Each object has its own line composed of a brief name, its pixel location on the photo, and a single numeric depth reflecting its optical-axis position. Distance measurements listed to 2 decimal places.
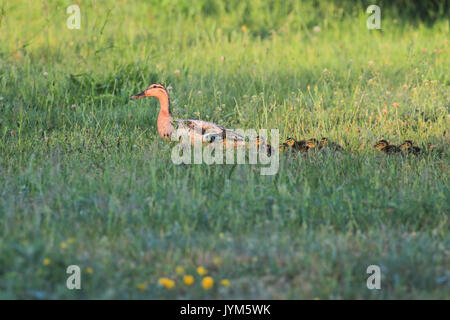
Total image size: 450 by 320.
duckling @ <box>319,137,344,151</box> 13.62
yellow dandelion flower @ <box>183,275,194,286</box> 8.28
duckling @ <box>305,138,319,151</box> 13.40
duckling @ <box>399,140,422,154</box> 13.33
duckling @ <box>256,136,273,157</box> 13.01
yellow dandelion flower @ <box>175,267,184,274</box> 8.47
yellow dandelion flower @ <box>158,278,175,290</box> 8.18
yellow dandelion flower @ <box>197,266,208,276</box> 8.48
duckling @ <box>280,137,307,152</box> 13.41
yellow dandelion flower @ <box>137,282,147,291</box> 8.20
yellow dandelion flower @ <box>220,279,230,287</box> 8.35
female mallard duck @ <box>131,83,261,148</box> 13.50
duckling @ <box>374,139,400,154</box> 13.31
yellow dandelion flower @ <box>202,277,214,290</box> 8.25
